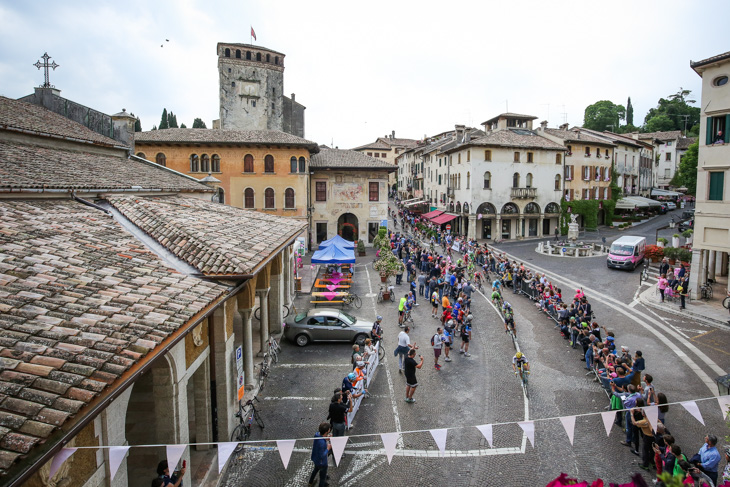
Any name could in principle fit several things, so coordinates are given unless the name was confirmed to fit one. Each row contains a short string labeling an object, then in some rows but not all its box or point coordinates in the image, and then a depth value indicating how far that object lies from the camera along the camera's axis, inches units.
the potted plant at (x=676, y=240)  1293.1
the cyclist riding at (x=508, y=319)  681.0
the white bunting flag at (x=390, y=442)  307.5
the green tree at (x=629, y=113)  3607.3
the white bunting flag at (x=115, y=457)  229.0
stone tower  2046.0
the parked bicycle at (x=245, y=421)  407.5
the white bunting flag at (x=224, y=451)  274.5
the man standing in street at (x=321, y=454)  339.3
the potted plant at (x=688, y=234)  1372.8
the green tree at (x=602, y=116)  3179.1
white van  1168.8
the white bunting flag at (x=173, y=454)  254.5
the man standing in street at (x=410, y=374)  474.3
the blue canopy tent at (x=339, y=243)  1112.1
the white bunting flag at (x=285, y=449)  288.2
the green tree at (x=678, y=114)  3166.8
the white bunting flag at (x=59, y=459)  187.0
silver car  656.4
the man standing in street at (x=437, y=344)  566.3
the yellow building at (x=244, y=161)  1418.6
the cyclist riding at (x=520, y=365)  512.1
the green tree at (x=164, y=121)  3027.3
